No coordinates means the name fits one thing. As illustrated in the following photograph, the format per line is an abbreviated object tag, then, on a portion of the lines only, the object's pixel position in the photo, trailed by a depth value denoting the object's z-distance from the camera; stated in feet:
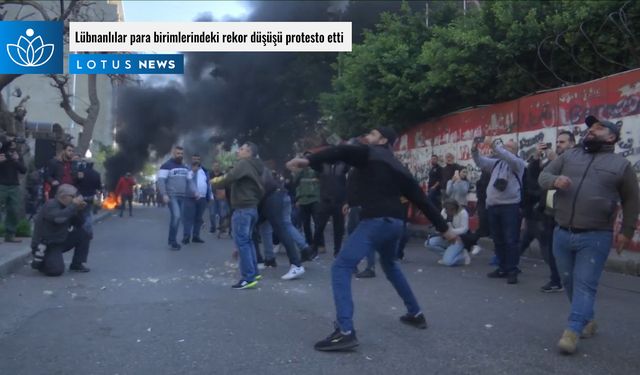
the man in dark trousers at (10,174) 33.81
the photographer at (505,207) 25.38
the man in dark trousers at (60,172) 35.65
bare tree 66.54
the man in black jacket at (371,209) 16.08
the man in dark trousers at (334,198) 30.71
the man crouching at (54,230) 27.76
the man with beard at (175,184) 39.91
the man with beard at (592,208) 15.96
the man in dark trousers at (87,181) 35.29
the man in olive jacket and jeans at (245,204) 24.72
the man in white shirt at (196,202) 41.16
